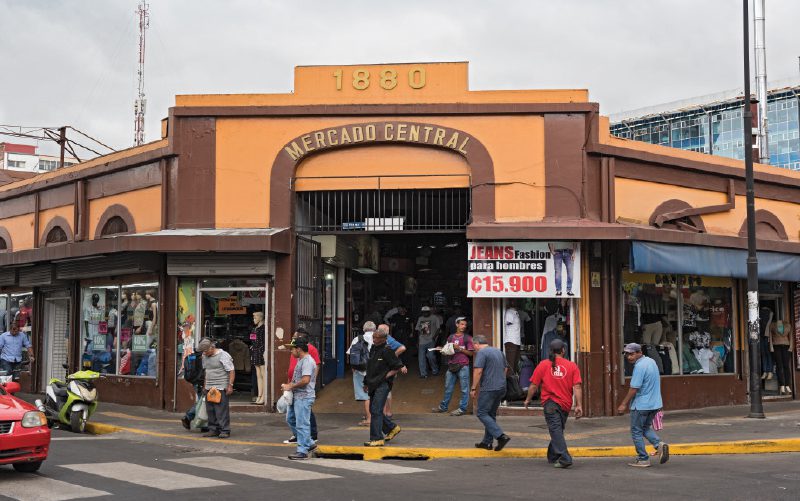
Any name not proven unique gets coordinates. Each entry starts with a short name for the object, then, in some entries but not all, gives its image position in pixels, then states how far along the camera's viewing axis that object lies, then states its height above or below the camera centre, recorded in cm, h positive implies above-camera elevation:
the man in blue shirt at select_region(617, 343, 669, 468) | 1129 -117
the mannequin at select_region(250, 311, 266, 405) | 1741 -76
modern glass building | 6988 +1634
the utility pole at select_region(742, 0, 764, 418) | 1638 +83
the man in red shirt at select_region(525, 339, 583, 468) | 1137 -103
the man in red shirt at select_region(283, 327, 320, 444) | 1287 -66
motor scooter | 1485 -148
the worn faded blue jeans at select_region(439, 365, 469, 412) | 1684 -136
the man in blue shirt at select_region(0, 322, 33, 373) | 1972 -73
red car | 969 -135
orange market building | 1691 +188
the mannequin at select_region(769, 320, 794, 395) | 2061 -81
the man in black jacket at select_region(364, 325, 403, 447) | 1270 -91
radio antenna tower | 4331 +1104
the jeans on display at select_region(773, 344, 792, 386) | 2073 -125
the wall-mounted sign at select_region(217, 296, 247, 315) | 1784 +22
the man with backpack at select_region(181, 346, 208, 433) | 1456 -97
